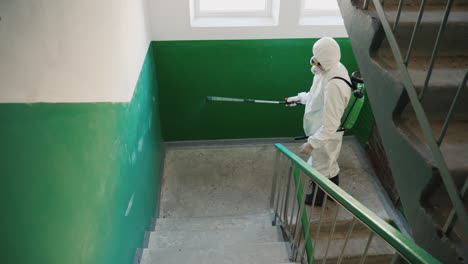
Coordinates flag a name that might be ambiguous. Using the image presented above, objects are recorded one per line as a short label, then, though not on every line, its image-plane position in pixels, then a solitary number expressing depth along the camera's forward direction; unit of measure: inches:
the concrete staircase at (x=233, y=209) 108.7
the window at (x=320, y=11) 166.2
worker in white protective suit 118.1
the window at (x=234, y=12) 163.3
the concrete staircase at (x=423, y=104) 57.4
